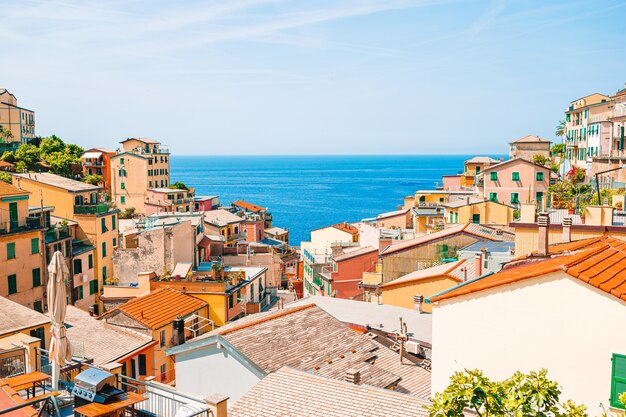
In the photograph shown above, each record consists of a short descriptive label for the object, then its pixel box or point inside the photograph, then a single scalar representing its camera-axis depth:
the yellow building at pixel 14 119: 96.94
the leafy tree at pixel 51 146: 80.82
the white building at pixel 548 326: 11.04
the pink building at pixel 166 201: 75.00
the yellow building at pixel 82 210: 43.75
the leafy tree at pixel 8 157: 75.31
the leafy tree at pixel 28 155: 75.98
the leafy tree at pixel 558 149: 76.55
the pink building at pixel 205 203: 80.69
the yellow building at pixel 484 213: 48.66
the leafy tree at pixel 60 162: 76.38
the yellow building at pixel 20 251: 33.03
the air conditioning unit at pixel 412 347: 19.59
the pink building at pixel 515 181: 56.78
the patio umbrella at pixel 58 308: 12.77
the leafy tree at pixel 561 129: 77.56
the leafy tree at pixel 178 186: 96.36
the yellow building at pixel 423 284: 28.00
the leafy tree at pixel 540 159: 72.88
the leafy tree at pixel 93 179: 77.06
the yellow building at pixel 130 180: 79.81
